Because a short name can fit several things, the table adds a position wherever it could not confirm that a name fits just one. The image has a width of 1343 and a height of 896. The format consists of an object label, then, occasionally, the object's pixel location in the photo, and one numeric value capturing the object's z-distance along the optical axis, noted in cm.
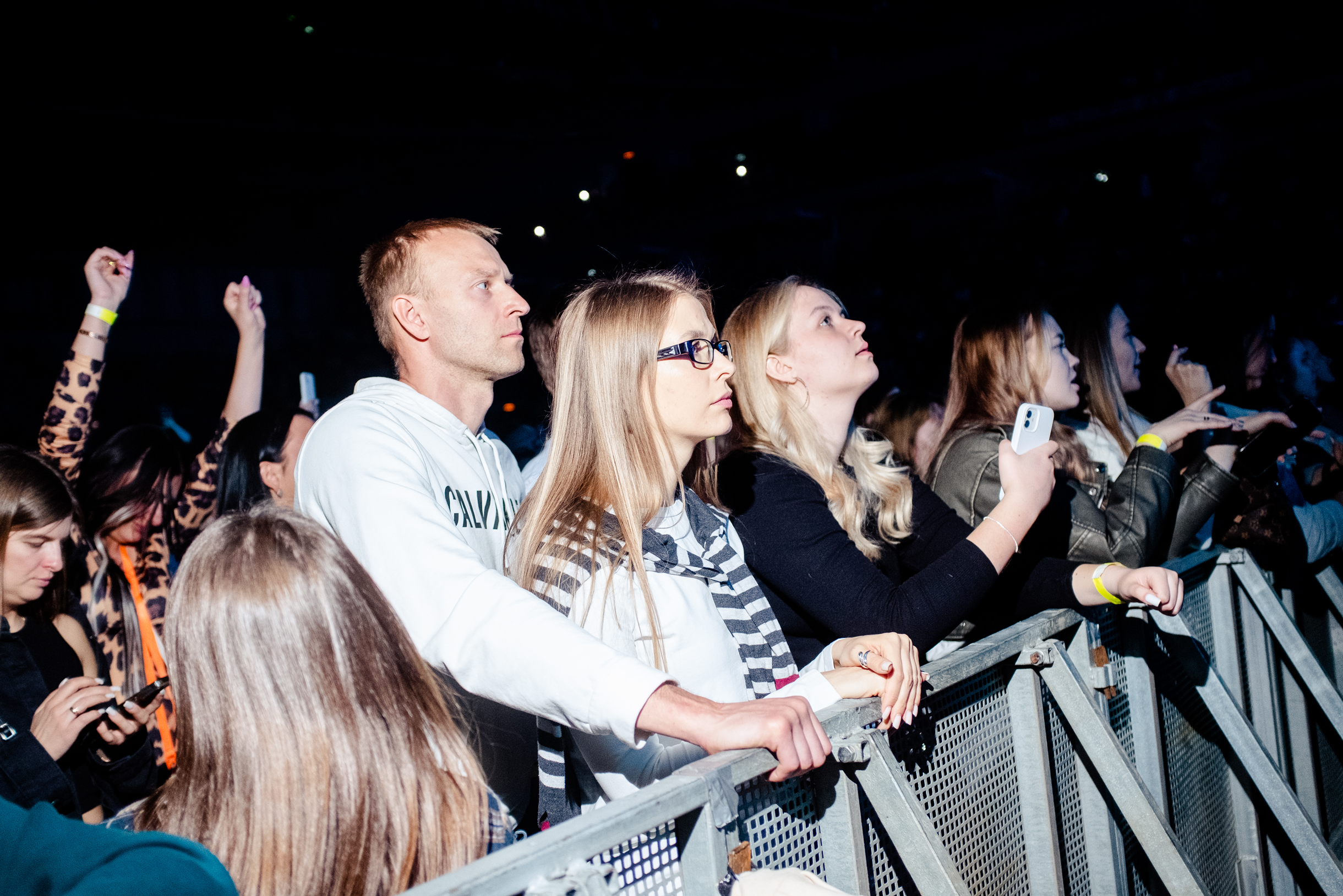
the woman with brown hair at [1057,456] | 217
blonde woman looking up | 155
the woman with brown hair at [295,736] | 90
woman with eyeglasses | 134
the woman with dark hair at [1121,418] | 242
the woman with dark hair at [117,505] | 243
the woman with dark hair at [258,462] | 291
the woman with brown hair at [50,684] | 166
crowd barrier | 99
